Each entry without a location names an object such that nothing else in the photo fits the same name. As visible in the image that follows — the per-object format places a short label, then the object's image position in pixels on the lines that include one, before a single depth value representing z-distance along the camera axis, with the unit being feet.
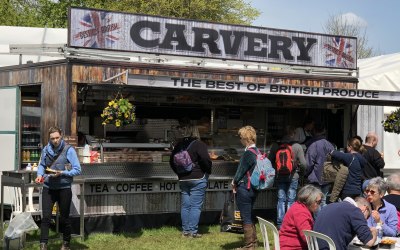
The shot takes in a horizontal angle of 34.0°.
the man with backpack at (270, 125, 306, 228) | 31.40
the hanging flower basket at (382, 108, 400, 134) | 36.65
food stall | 30.91
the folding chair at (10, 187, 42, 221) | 28.50
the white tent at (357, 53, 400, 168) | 41.22
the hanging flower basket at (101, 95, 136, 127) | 28.73
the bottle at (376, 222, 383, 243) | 19.54
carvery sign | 32.99
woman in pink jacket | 18.70
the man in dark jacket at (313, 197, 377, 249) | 17.72
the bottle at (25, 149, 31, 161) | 35.32
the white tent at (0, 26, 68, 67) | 48.49
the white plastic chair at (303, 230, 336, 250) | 16.70
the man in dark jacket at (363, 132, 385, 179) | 31.91
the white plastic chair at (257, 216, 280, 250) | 18.39
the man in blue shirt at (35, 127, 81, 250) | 25.09
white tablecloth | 18.39
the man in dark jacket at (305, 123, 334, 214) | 31.89
